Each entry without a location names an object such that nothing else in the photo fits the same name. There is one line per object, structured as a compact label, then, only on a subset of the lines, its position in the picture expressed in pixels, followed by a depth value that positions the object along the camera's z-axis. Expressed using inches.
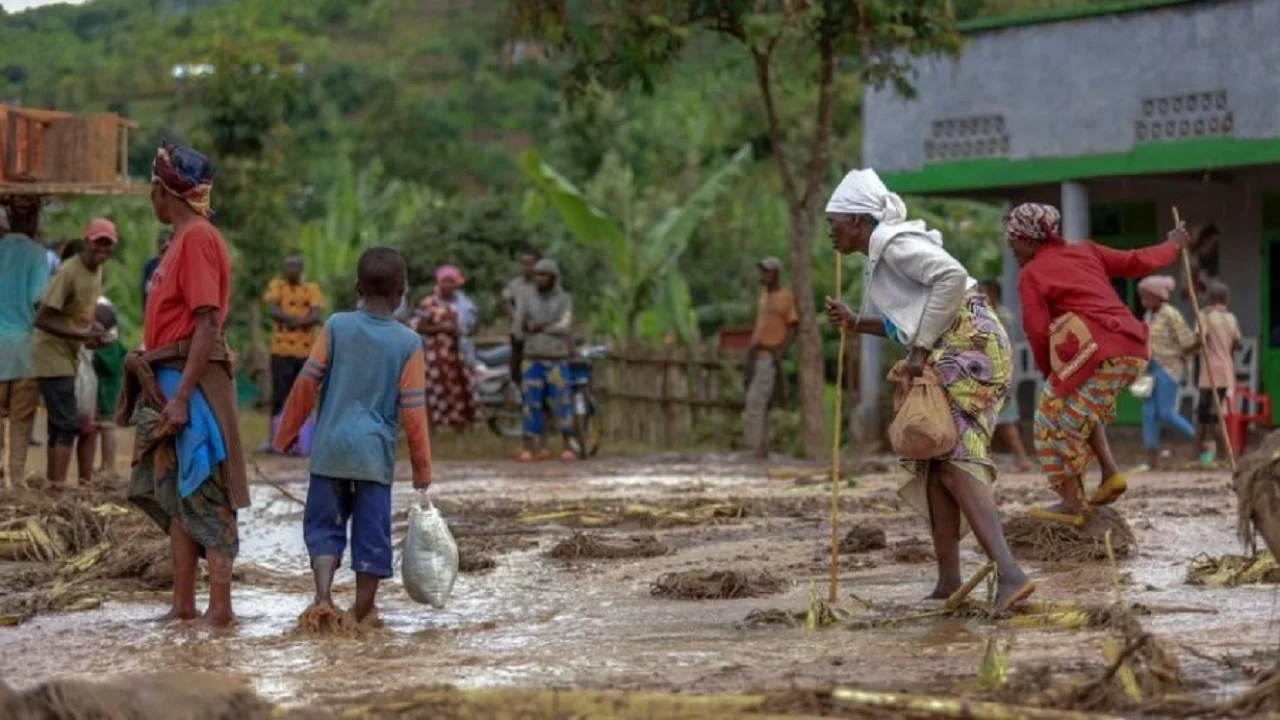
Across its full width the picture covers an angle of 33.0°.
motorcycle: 815.7
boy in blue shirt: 327.3
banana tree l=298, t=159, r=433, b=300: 1163.9
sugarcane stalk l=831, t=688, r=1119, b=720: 209.0
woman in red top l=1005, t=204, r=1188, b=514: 404.8
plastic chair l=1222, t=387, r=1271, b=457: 762.2
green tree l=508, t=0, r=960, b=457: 753.0
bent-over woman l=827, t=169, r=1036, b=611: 324.8
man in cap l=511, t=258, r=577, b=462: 791.7
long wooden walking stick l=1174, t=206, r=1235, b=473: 412.0
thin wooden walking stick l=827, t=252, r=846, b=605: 328.2
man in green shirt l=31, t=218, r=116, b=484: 516.1
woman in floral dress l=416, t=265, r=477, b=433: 847.7
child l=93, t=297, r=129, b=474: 597.9
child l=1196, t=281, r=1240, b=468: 736.3
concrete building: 789.2
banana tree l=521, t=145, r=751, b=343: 1003.9
